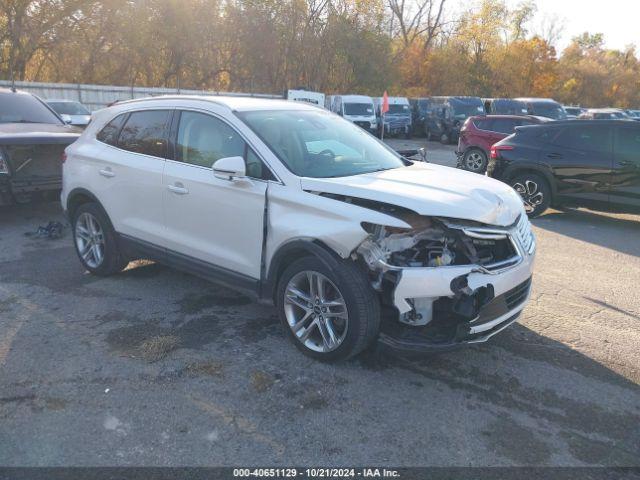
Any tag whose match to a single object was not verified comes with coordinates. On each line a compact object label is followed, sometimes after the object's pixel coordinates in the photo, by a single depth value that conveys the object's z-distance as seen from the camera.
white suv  3.41
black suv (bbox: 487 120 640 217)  8.14
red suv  14.24
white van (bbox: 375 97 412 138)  28.69
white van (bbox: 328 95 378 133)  26.72
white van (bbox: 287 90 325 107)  26.53
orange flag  17.21
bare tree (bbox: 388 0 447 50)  50.81
